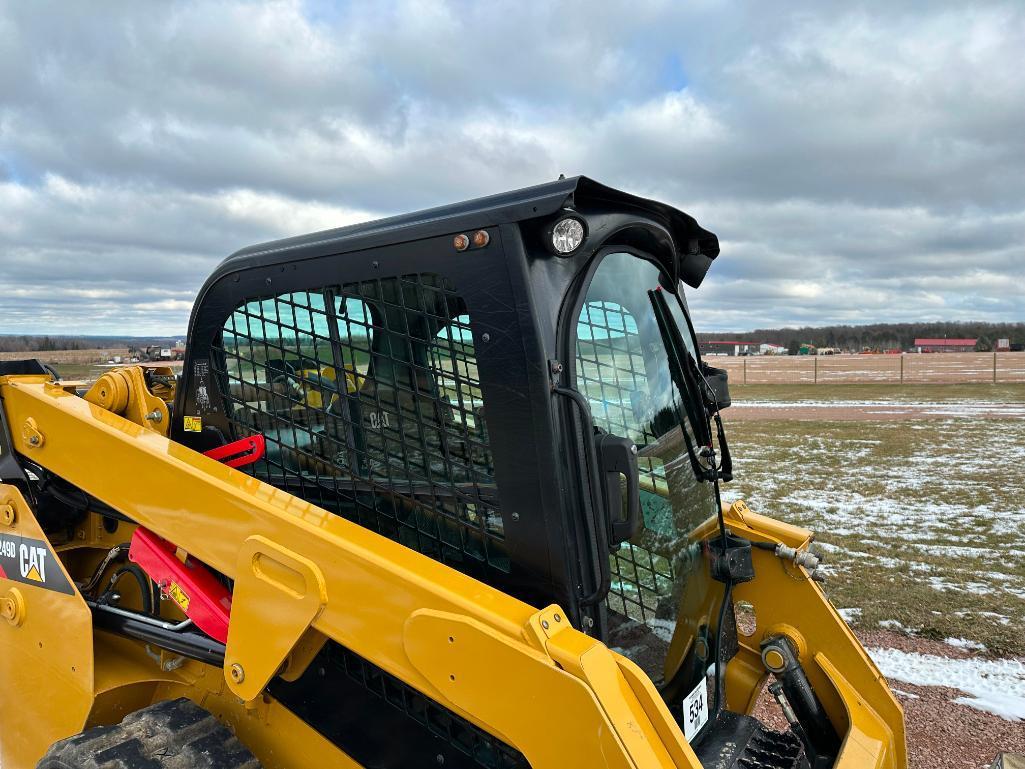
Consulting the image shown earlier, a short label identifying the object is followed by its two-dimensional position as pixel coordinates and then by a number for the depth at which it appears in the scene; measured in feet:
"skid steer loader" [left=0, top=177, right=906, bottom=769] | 5.98
